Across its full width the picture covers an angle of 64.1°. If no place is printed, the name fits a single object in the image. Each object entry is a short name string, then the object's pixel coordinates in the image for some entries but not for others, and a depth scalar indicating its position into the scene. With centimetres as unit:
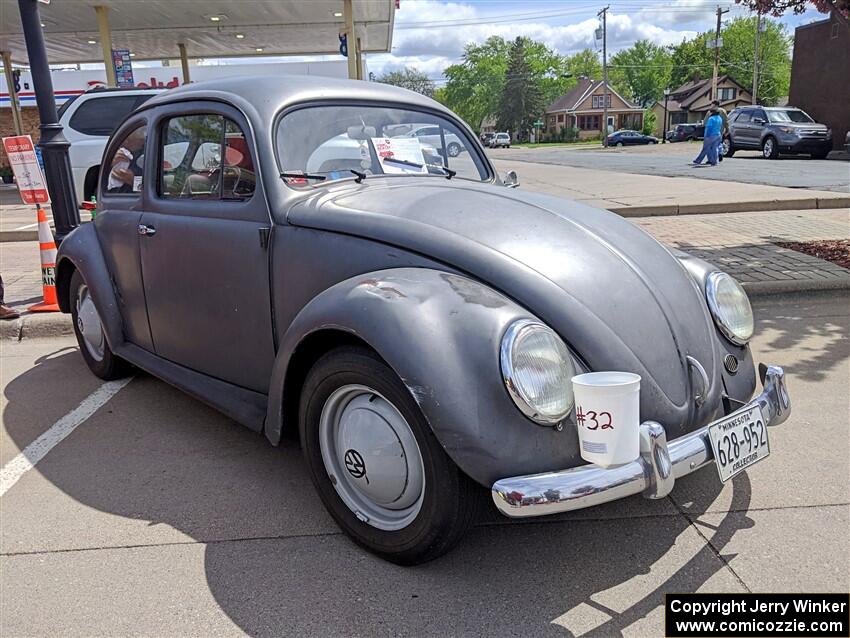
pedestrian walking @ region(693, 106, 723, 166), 1764
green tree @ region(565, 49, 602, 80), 11186
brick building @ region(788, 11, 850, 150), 2733
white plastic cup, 195
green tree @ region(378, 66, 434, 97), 12160
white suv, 1041
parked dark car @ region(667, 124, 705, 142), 4529
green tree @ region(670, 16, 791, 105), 8194
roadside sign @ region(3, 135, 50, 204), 566
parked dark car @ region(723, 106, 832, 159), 2156
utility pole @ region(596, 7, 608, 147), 6028
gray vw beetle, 208
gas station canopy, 1650
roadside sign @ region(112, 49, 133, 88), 1809
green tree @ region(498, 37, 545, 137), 9712
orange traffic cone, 577
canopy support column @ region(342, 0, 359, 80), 1588
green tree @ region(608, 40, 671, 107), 10219
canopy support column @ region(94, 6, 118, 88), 1578
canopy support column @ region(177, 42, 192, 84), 2068
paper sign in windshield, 337
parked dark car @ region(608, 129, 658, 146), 5553
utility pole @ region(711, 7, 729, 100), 4570
